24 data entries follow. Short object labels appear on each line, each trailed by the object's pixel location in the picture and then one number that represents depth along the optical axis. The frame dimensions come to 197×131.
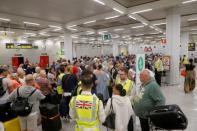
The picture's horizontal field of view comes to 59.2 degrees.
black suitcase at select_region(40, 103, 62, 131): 4.02
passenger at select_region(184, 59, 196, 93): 8.04
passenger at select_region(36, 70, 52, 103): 4.19
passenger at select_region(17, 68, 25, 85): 5.17
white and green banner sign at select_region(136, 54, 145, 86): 4.49
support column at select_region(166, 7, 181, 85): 9.51
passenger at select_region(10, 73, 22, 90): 4.16
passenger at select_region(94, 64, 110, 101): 5.29
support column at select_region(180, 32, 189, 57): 19.27
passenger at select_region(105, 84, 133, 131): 2.59
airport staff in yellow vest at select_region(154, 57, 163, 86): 9.45
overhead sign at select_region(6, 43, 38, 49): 14.65
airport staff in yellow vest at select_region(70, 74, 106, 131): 2.11
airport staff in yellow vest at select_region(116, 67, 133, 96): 3.62
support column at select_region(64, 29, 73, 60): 14.68
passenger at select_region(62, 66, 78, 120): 4.63
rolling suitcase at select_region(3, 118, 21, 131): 3.55
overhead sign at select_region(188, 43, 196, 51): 21.88
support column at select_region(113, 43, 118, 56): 24.41
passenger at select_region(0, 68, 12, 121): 3.68
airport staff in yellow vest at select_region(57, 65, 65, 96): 5.01
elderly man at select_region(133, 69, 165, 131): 2.77
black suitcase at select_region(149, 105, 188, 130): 2.18
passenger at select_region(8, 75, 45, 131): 3.36
